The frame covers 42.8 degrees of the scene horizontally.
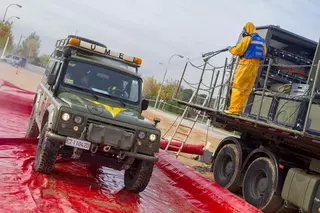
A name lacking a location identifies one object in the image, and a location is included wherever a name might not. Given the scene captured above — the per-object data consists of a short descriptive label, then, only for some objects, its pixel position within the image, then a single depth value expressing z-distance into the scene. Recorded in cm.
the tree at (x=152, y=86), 6575
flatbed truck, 693
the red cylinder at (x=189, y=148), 1312
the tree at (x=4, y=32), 6056
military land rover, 600
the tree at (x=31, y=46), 9731
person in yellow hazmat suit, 869
